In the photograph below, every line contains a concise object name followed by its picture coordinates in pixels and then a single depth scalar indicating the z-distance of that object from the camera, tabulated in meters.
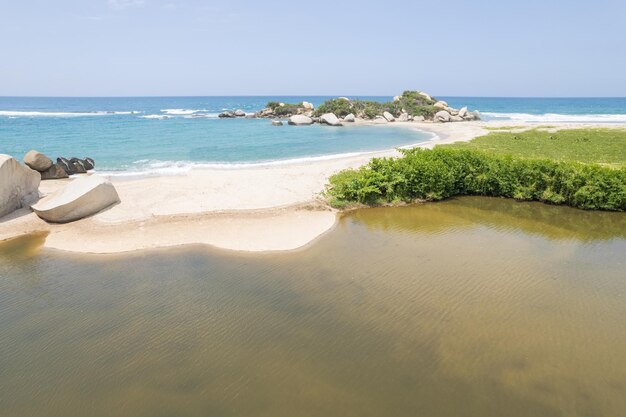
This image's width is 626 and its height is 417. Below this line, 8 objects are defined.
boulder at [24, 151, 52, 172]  22.12
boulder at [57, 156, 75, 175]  24.70
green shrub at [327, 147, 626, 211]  18.88
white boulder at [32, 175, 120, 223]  16.27
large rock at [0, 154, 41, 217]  16.62
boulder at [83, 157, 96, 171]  26.89
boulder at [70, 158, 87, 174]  25.62
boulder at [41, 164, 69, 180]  23.33
